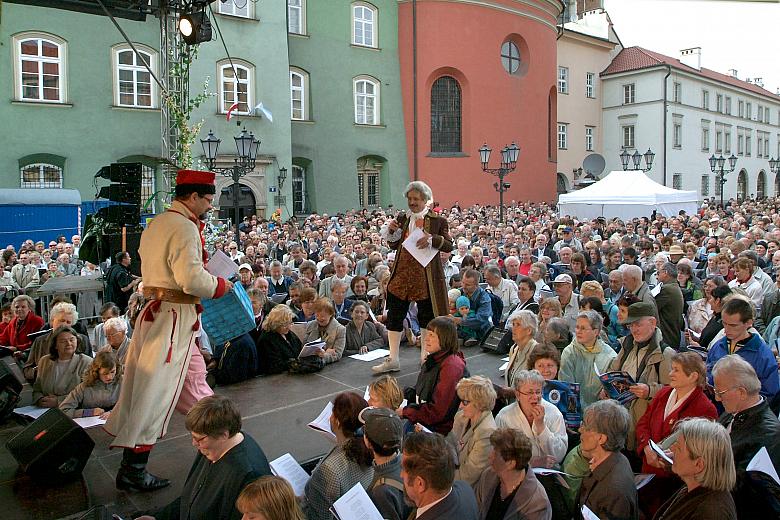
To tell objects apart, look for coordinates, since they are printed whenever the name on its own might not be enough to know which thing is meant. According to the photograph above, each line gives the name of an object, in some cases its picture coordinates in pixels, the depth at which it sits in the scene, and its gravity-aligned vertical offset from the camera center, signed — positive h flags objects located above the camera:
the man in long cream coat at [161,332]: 3.90 -0.69
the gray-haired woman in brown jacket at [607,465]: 3.49 -1.36
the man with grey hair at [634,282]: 6.97 -0.74
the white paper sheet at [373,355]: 6.94 -1.47
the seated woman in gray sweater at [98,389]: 5.03 -1.31
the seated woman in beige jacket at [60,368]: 5.40 -1.23
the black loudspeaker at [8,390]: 5.09 -1.31
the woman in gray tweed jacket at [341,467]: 3.49 -1.34
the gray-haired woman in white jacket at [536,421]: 4.19 -1.33
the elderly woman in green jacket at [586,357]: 5.21 -1.15
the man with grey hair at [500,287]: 8.97 -1.00
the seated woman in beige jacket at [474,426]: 4.05 -1.31
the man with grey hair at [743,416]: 3.70 -1.17
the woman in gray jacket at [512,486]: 3.42 -1.43
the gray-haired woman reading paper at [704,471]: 3.07 -1.21
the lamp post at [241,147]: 14.18 +1.45
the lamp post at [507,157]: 19.53 +1.61
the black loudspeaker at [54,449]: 3.93 -1.37
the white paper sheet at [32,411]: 5.12 -1.50
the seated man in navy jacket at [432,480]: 3.03 -1.21
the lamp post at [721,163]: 30.34 +2.24
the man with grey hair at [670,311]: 6.86 -1.04
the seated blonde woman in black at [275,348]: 6.52 -1.30
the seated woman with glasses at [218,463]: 3.18 -1.20
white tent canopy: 20.42 +0.42
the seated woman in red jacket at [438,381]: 4.57 -1.16
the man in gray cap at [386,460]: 3.37 -1.27
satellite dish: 27.21 +1.95
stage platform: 3.80 -1.58
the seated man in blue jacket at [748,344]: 4.86 -0.99
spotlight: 7.54 +2.14
